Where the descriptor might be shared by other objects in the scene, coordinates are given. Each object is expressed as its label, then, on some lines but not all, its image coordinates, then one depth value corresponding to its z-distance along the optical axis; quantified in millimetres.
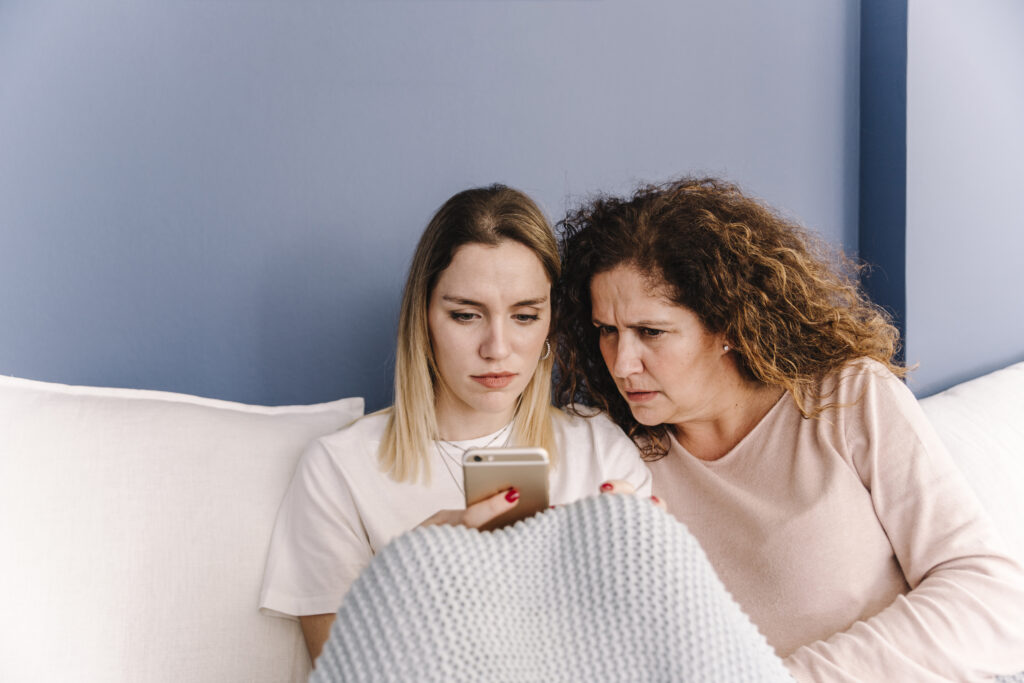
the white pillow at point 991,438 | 1360
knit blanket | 725
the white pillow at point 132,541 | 989
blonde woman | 1116
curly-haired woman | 1021
